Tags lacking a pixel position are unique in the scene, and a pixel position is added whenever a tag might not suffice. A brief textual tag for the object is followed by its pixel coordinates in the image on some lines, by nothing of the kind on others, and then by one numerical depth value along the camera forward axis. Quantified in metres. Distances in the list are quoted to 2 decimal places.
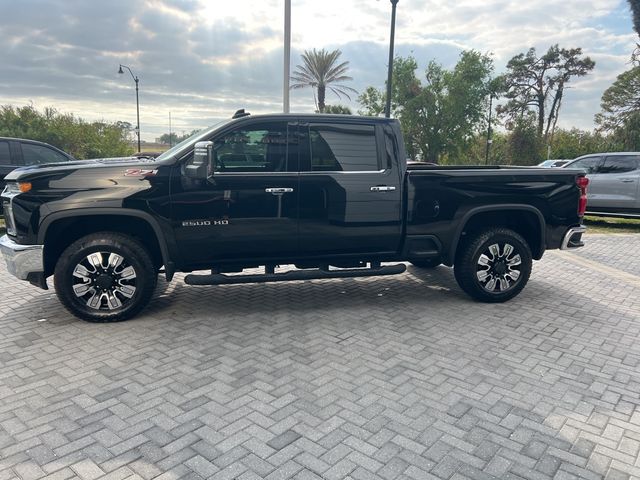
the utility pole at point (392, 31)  16.33
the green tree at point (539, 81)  48.88
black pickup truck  4.66
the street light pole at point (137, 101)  34.63
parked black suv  10.40
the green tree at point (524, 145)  43.88
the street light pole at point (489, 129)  39.86
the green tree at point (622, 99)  35.66
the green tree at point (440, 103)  39.16
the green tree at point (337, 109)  40.55
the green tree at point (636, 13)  34.19
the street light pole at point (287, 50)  12.88
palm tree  36.59
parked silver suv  11.97
